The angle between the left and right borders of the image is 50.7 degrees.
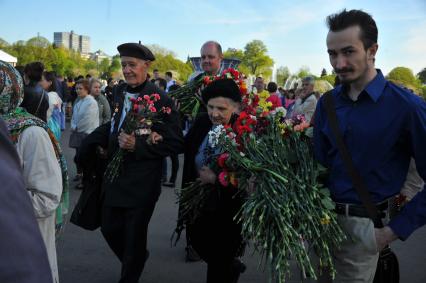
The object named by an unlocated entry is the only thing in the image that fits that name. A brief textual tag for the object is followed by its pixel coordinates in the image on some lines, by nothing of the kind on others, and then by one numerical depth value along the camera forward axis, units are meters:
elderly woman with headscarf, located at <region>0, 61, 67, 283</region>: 2.57
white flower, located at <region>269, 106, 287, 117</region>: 3.06
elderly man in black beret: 3.98
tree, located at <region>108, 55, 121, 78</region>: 73.67
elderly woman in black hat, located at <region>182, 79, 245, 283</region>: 3.61
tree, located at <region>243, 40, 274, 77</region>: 74.06
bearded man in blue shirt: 2.36
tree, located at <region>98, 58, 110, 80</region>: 101.62
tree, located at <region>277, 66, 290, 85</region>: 90.49
